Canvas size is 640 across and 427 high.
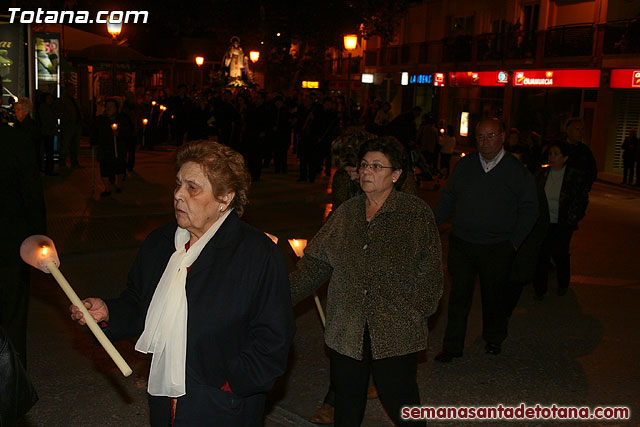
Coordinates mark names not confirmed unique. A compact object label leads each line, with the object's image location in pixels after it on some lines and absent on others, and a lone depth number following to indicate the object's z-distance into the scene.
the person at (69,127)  18.64
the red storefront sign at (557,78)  28.35
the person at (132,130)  16.91
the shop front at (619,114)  26.28
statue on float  35.03
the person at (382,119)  17.17
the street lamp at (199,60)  37.08
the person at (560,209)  8.43
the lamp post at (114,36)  24.48
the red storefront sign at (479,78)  35.00
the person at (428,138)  20.94
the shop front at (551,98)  28.67
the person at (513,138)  11.40
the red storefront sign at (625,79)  25.16
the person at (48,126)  17.25
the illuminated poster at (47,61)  18.33
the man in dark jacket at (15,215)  4.52
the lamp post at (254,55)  34.88
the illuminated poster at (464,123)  39.38
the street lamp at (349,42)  27.11
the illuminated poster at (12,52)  15.40
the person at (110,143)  14.61
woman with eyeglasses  4.07
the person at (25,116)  13.70
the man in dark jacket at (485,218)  6.18
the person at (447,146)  21.02
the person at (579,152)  9.06
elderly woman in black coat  3.01
